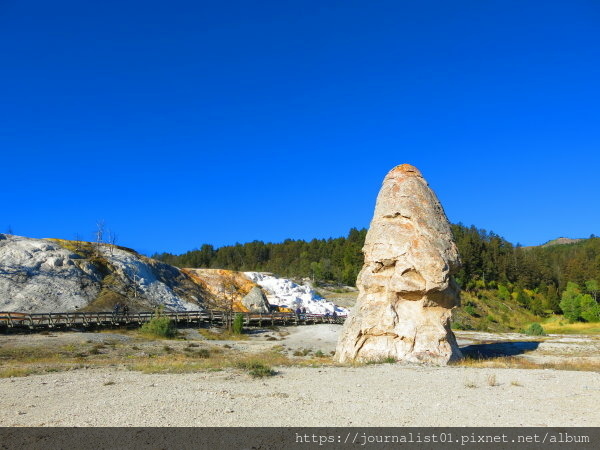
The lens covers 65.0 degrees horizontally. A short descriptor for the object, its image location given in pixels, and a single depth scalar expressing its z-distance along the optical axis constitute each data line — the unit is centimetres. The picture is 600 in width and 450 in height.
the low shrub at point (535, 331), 4419
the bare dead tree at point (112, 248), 5908
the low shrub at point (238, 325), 4194
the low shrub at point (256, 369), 1381
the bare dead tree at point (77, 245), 5545
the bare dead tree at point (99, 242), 5839
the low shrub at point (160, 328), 3591
